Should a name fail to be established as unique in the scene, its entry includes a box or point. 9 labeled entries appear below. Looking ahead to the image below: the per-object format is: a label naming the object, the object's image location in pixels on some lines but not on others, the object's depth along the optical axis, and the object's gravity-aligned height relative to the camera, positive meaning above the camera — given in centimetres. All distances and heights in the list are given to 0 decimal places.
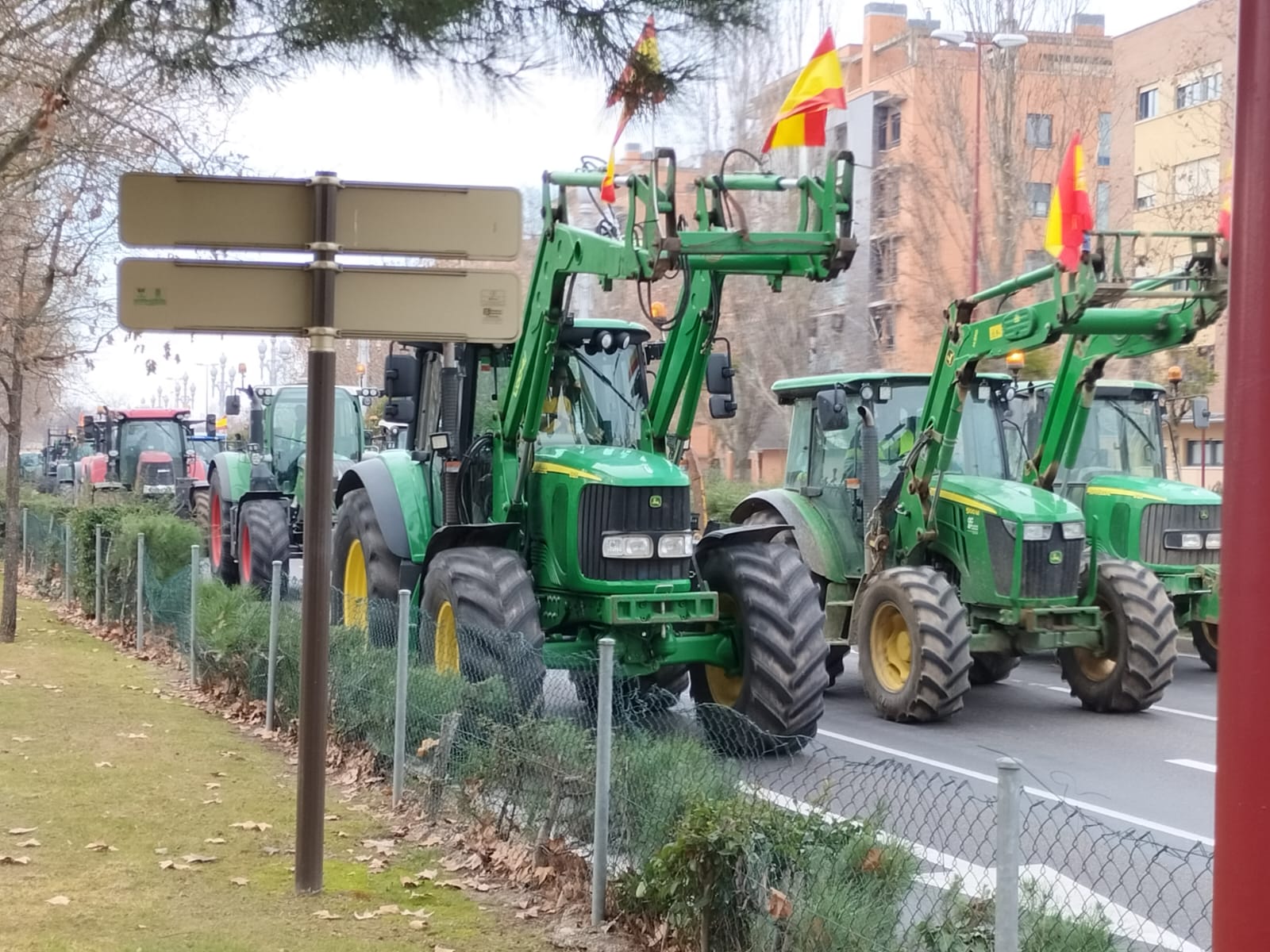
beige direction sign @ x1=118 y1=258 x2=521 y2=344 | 575 +50
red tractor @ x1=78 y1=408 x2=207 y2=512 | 2764 -45
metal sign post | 571 +55
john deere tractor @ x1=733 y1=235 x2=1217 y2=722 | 1086 -85
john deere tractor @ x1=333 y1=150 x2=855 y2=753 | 897 -35
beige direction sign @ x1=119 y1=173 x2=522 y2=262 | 551 +82
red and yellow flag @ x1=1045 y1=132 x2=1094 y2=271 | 1012 +158
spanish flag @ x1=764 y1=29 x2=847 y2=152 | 795 +183
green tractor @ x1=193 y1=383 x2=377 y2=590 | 1692 -66
